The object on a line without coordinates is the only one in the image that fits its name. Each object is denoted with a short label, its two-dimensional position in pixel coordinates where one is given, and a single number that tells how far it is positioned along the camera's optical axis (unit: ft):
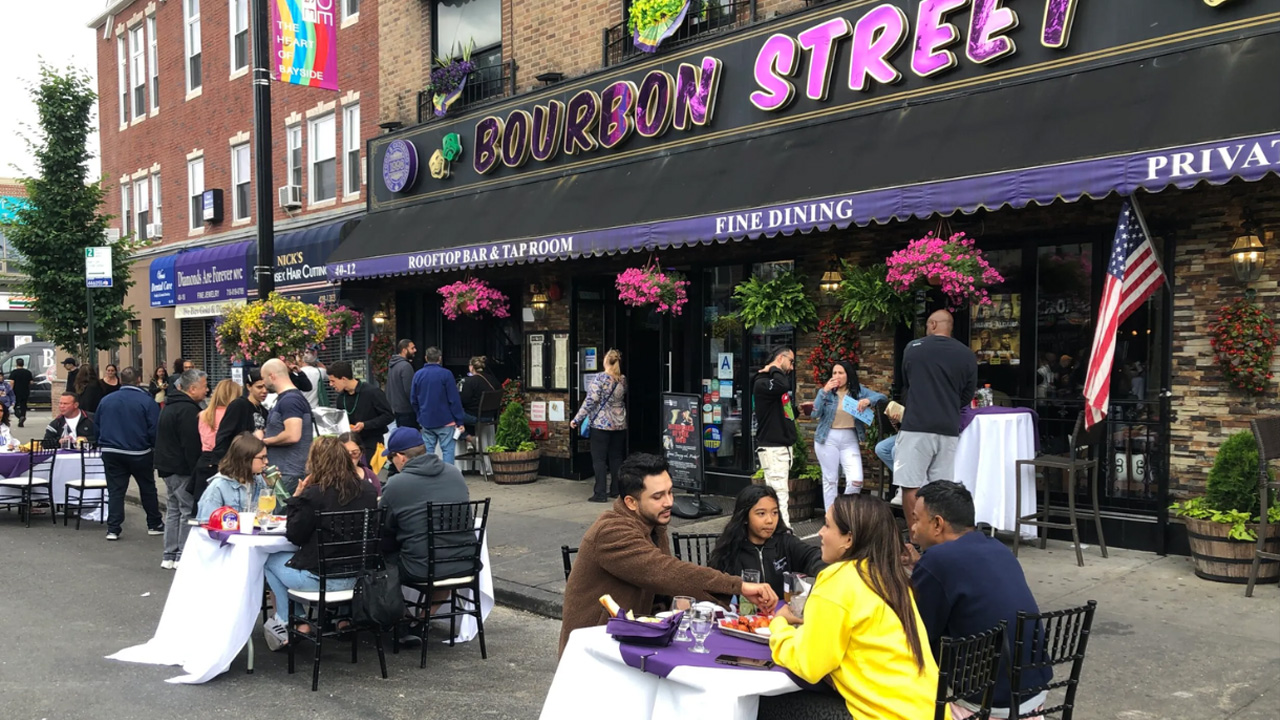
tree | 59.67
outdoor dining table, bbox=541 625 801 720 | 11.34
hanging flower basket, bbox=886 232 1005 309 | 27.04
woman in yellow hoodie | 10.90
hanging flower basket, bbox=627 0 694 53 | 37.35
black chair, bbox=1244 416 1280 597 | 22.41
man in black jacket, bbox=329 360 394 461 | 35.17
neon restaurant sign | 26.63
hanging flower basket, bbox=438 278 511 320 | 43.55
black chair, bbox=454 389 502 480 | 43.83
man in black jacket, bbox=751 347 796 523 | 30.09
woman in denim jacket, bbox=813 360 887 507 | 30.04
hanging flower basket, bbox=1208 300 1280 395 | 24.20
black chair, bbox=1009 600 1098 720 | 11.53
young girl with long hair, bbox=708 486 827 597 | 15.92
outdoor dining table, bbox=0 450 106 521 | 38.78
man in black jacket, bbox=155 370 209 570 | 30.12
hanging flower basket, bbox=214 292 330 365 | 39.19
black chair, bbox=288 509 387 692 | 19.44
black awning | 23.24
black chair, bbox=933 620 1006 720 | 10.77
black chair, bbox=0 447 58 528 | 38.06
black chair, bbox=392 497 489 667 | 20.56
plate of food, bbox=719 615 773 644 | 12.92
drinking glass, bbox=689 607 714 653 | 12.43
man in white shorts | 26.05
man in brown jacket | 14.28
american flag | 24.49
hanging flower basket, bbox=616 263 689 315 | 34.55
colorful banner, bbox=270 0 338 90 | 40.42
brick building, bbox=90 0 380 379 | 58.80
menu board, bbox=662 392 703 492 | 33.99
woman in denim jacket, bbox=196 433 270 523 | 22.86
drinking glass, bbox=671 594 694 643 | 12.83
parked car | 105.70
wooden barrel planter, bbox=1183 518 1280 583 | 23.44
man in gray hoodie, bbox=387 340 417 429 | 42.16
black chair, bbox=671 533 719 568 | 16.39
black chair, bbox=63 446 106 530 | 37.78
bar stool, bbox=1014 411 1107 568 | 25.88
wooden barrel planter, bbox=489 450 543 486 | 42.45
